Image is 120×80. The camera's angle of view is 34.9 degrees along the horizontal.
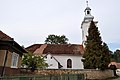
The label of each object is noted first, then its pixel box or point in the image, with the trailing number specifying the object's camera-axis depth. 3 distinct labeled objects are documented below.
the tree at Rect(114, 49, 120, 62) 120.51
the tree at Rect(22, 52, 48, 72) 28.44
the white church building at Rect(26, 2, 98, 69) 44.86
